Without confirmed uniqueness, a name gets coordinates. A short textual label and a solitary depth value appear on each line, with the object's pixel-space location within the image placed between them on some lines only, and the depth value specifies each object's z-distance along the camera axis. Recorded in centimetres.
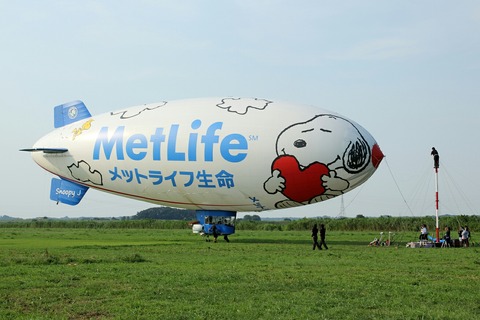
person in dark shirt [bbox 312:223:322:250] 3153
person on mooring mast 3584
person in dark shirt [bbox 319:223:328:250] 3183
